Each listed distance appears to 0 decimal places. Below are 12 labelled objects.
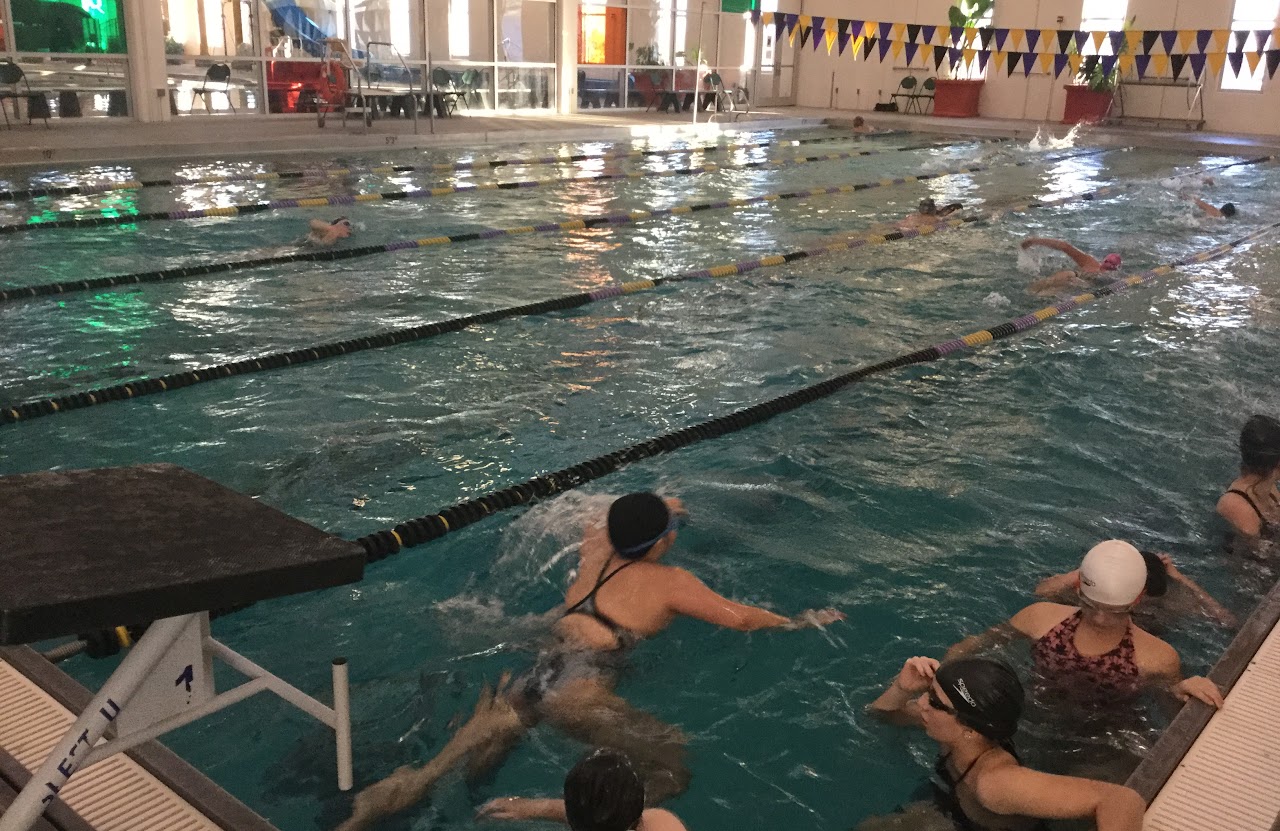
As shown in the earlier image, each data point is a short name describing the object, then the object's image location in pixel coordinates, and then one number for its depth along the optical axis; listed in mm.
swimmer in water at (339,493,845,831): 2693
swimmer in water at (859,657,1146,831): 2207
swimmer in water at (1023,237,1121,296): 7738
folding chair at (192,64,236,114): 15492
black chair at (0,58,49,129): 12938
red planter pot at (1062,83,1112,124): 19875
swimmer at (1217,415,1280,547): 3754
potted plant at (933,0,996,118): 21891
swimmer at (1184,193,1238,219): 10606
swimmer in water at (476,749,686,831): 1763
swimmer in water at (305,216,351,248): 8531
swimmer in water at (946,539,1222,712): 2715
